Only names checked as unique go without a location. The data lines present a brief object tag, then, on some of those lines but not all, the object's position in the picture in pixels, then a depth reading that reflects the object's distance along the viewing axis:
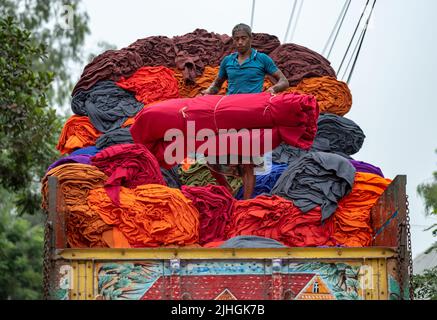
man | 9.02
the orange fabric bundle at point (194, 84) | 10.24
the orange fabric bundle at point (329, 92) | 9.89
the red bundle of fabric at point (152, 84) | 10.01
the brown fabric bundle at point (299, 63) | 10.15
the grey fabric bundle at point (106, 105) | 9.73
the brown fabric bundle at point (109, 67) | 10.01
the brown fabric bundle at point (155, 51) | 10.41
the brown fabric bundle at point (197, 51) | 10.28
